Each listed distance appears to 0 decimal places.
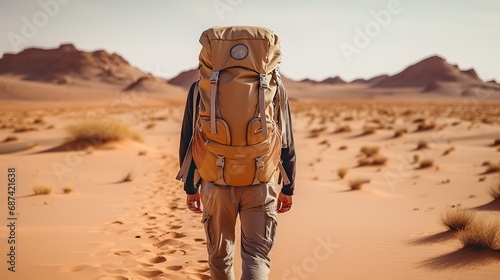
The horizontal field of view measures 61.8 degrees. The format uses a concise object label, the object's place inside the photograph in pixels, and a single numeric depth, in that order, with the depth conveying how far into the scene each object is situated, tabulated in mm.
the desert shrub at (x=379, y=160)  12102
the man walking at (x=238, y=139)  2326
